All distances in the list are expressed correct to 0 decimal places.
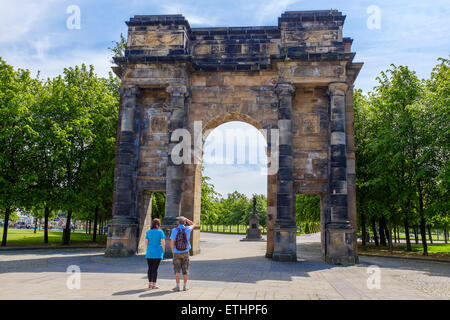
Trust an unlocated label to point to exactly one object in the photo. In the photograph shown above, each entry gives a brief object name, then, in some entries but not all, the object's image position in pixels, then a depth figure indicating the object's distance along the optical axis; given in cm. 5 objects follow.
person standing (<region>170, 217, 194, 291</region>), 754
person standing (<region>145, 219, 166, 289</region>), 759
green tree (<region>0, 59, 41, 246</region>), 1919
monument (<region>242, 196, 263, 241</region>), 3534
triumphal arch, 1508
